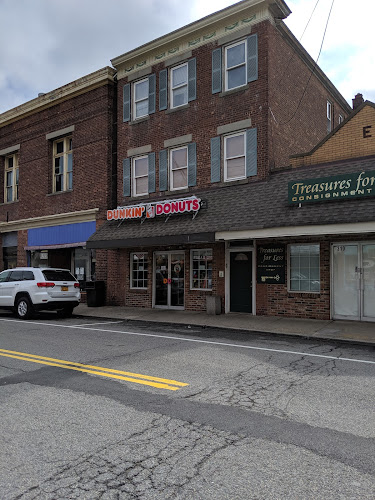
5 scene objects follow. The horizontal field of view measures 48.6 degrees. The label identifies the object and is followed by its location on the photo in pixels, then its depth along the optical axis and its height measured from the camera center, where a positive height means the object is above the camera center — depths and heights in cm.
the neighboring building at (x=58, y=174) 1814 +466
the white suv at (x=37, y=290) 1359 -68
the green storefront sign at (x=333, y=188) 1090 +228
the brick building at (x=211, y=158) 1339 +419
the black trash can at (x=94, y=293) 1711 -94
